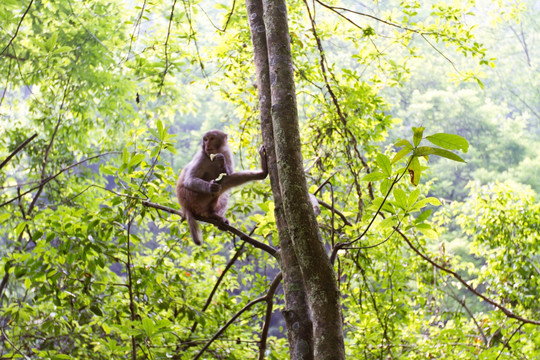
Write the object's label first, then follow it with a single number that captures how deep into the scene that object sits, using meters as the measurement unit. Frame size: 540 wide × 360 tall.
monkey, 6.34
